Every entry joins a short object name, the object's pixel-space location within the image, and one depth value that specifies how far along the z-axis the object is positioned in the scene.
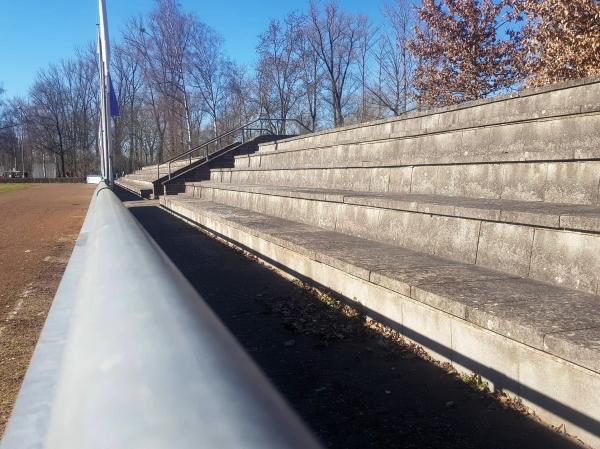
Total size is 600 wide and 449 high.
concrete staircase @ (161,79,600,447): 2.46
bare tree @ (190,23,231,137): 39.50
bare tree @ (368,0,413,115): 30.01
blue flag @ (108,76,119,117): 23.75
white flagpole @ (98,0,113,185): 17.23
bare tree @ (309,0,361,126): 37.22
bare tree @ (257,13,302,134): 37.41
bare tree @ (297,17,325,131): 37.40
